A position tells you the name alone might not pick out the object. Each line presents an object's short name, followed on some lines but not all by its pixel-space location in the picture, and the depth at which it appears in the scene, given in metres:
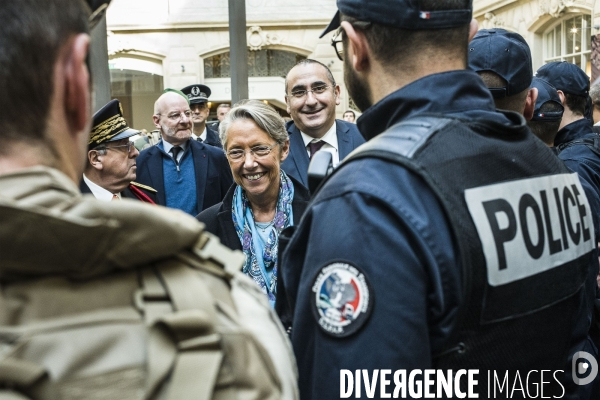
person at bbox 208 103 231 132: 10.50
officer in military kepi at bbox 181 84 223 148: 7.94
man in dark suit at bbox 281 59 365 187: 4.55
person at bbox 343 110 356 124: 12.00
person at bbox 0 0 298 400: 0.89
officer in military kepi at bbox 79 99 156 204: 4.02
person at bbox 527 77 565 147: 3.49
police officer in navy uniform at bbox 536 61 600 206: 3.87
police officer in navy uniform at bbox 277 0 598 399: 1.40
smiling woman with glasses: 3.26
